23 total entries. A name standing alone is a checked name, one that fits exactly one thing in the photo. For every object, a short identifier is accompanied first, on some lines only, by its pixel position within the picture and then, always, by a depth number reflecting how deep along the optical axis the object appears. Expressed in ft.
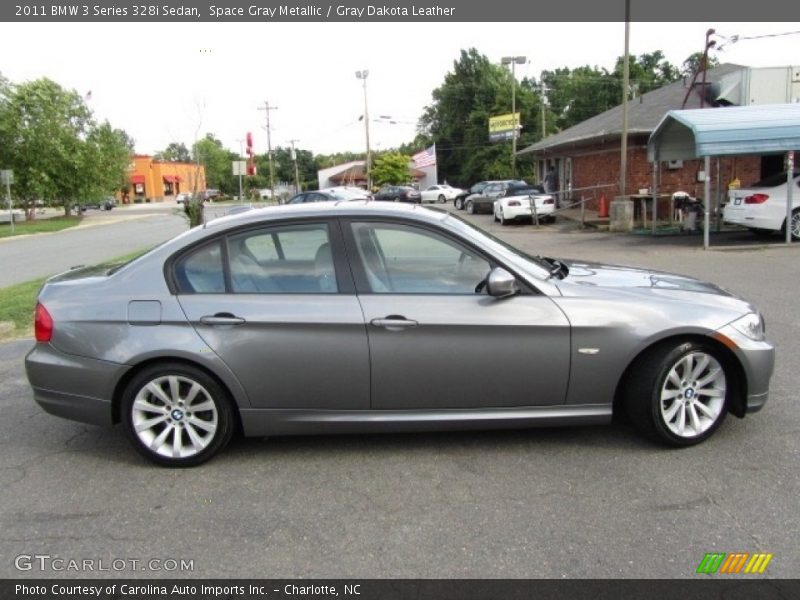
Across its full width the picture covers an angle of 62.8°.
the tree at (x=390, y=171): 214.90
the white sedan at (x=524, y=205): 75.51
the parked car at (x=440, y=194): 163.38
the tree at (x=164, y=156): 355.19
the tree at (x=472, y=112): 213.87
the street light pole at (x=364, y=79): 168.53
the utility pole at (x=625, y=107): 60.18
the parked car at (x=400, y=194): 136.77
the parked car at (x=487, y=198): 103.23
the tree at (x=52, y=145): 119.55
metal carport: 43.96
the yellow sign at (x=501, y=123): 174.92
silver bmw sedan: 12.48
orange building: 310.45
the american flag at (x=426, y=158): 178.19
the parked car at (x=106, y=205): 215.90
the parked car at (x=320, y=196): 72.21
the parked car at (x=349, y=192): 76.74
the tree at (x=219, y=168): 297.94
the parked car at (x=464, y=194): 120.29
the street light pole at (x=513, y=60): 144.77
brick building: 70.13
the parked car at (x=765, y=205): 47.32
